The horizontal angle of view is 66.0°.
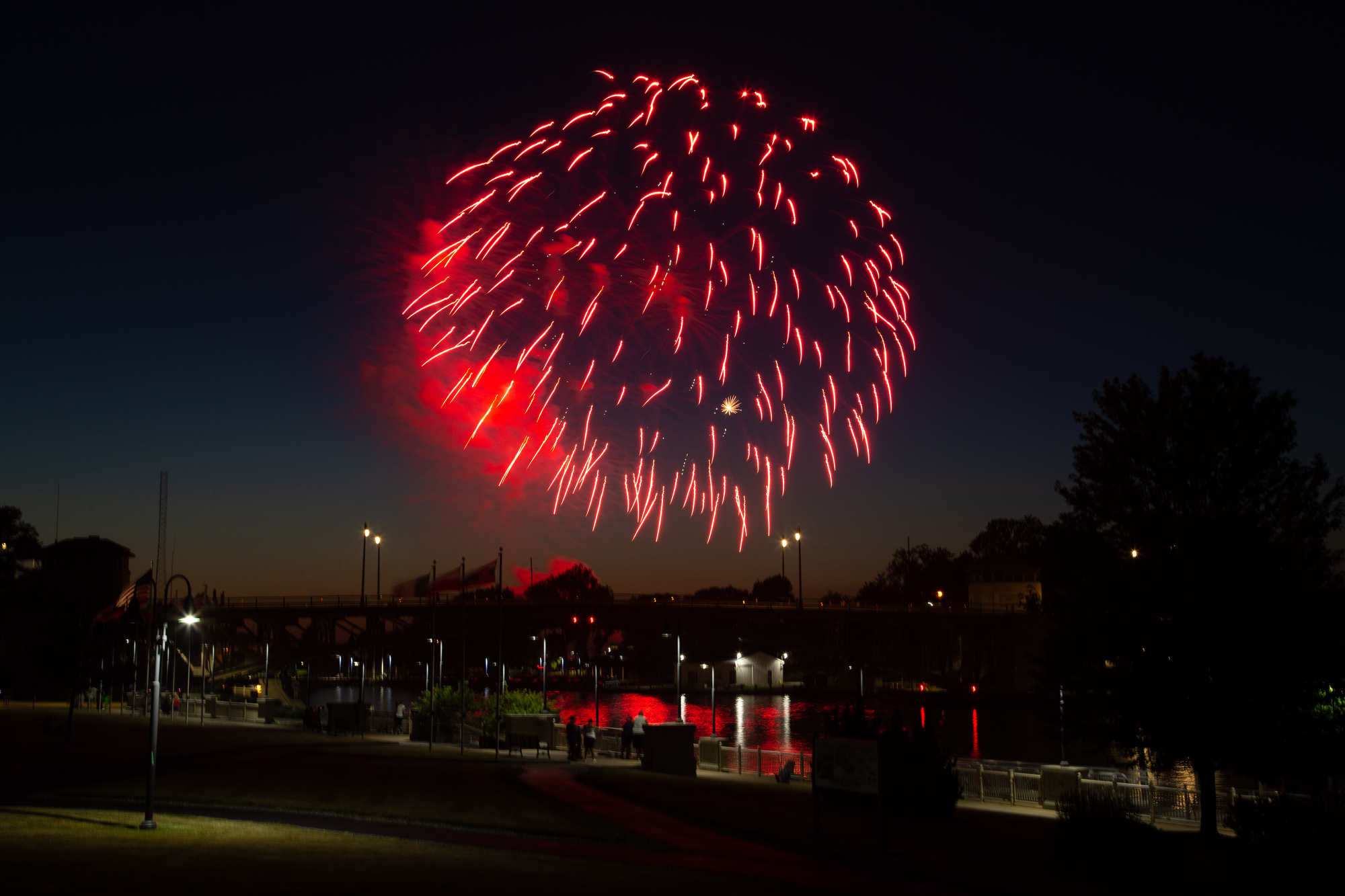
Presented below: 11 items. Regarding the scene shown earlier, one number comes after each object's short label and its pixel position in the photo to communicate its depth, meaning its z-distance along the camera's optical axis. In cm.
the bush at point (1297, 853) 1228
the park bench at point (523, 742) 3553
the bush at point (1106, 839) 1471
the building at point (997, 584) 13725
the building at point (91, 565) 13138
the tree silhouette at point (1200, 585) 2275
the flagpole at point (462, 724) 3419
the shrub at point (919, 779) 2080
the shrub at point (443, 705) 4059
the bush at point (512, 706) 3841
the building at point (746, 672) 15838
